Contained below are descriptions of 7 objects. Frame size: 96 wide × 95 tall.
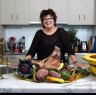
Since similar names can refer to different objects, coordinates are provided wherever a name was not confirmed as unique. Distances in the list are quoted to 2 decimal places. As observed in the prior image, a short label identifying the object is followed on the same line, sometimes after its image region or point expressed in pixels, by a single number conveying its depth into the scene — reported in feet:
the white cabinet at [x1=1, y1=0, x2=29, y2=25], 13.80
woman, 7.95
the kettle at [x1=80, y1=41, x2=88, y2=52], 13.83
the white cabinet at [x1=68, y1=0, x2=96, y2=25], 13.75
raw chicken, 5.30
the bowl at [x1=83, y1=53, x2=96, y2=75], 5.07
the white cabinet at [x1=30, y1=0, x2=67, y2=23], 13.79
